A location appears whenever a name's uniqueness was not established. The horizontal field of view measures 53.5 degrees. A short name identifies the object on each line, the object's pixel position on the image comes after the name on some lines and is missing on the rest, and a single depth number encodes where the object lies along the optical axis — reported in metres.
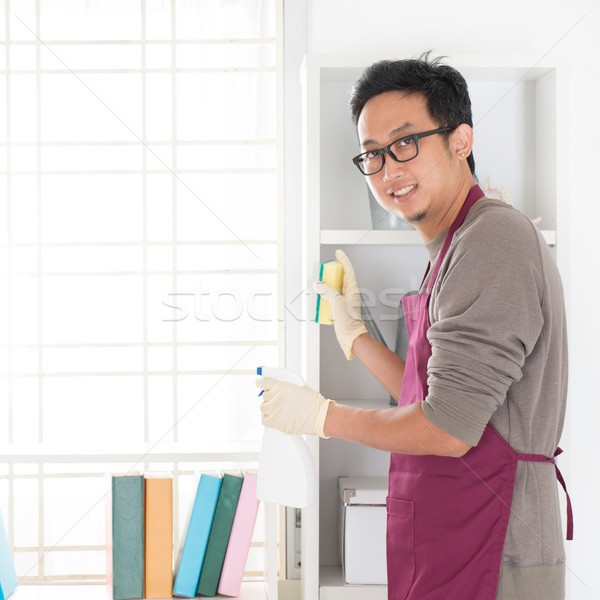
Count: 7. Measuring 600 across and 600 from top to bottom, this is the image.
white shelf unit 1.57
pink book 1.39
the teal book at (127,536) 1.37
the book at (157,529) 1.39
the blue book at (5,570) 1.42
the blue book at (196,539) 1.38
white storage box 1.42
